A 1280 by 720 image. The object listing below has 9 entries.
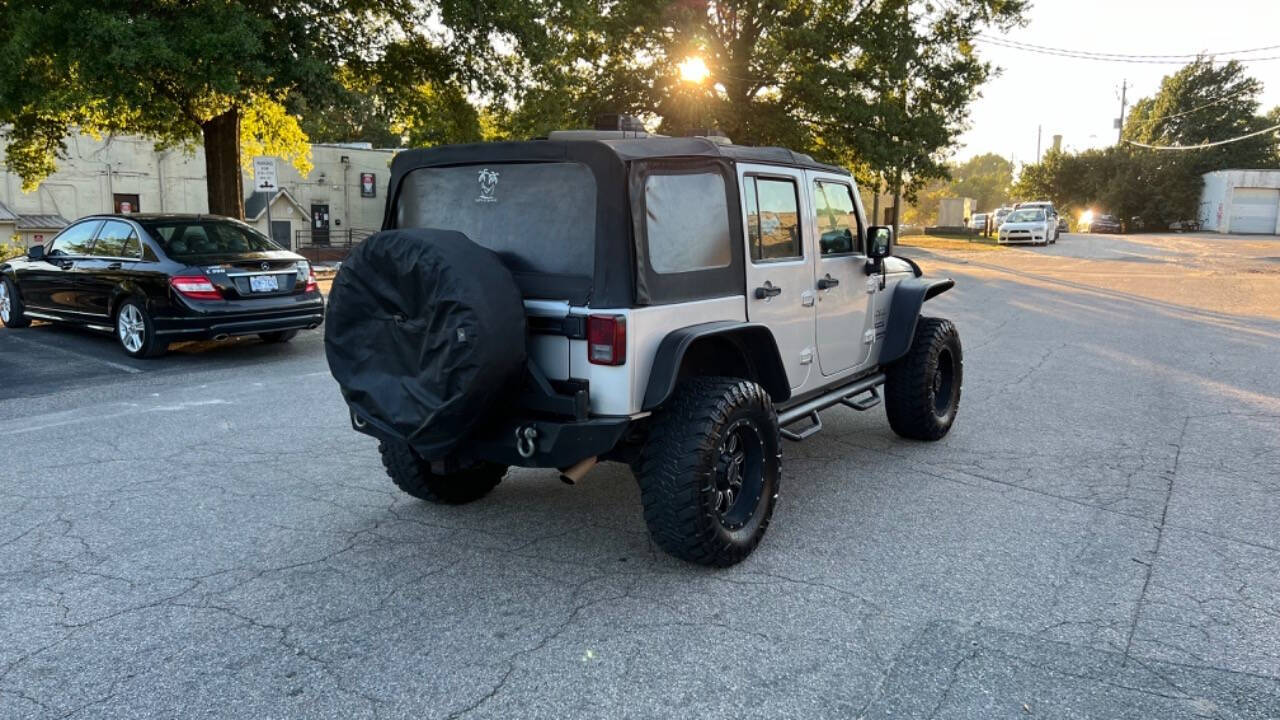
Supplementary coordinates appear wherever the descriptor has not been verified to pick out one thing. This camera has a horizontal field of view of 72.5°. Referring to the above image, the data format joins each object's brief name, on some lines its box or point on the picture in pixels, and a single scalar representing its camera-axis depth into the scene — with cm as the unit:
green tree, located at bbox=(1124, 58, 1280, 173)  6475
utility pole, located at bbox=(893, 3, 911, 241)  2532
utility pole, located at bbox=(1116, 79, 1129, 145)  6925
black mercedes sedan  894
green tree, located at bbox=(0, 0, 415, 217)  1092
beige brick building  2986
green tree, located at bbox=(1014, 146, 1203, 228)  6034
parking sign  1560
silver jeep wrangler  362
